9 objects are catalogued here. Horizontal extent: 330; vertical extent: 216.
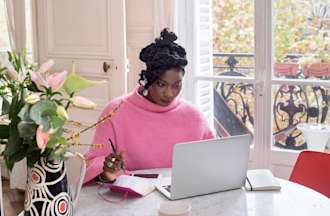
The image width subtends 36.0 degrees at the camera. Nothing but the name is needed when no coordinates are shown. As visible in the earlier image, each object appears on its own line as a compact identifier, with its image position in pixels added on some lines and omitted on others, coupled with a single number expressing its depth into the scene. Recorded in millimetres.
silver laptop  1652
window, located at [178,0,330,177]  2971
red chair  2100
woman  2178
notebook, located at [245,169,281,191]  1837
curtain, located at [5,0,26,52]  3799
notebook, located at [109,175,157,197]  1782
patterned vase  1354
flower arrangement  1216
